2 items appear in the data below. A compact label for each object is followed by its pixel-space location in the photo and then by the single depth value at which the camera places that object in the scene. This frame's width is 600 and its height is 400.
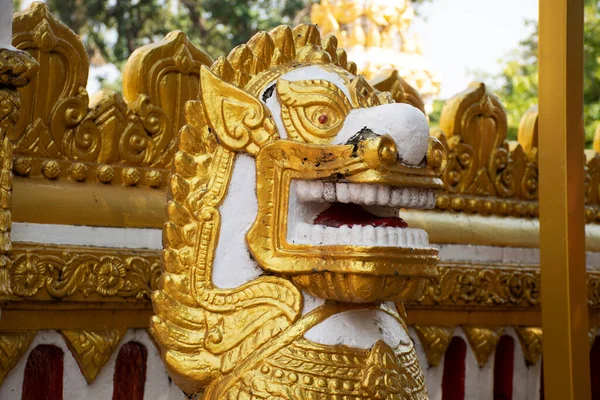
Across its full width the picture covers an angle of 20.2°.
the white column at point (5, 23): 3.60
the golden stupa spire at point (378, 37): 13.04
